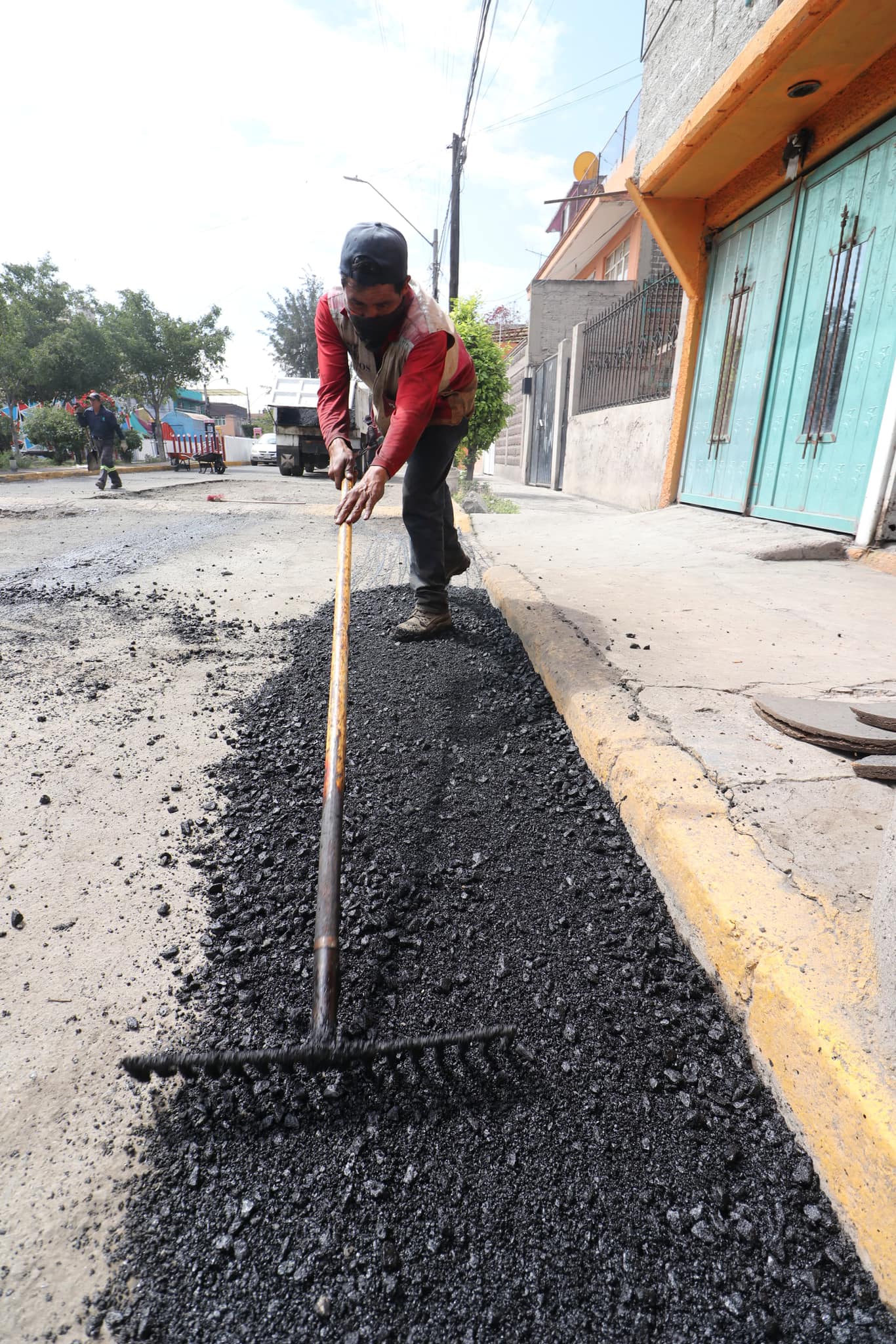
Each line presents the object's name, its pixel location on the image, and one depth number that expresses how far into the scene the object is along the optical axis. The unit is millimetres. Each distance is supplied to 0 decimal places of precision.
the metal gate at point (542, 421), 13430
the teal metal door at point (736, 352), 4969
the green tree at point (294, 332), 41312
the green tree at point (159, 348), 27141
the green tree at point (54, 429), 20719
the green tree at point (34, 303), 24969
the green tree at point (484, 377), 12500
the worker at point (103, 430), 11523
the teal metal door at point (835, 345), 3842
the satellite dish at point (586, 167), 18453
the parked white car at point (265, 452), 29391
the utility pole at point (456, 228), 15148
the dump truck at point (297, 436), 16797
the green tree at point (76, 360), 24672
